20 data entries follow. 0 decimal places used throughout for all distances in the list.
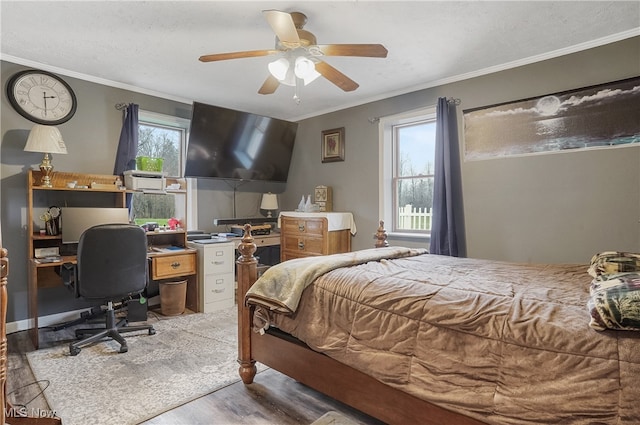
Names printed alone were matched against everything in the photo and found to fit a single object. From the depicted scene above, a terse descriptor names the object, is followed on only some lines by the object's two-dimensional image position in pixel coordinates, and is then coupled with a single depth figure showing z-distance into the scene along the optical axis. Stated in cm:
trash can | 362
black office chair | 262
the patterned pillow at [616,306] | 107
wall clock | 312
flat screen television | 402
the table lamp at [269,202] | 499
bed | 110
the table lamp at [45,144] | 301
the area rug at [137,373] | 195
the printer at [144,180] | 348
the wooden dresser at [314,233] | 412
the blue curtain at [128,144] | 367
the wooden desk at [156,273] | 288
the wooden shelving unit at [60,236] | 298
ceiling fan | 217
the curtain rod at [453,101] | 354
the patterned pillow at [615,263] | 190
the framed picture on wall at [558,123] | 266
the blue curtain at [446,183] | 351
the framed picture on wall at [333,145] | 455
